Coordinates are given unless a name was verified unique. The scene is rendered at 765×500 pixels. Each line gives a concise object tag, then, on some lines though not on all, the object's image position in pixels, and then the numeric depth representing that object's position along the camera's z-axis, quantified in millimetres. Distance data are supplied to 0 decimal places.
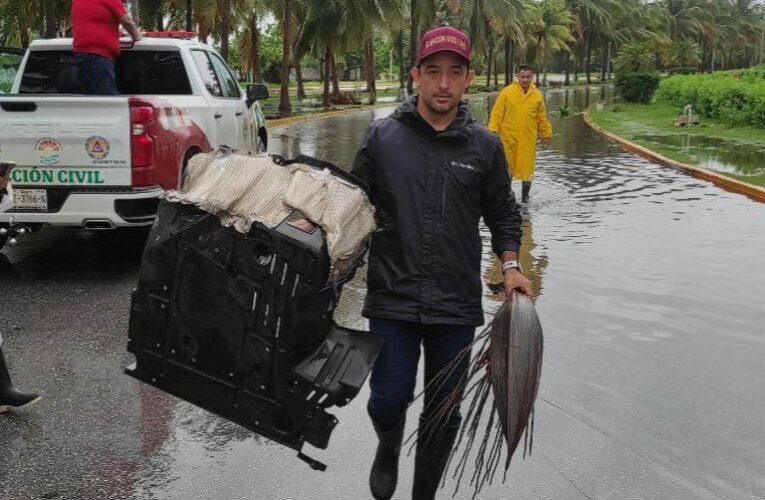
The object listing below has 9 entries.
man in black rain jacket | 3111
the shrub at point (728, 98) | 23906
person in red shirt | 7586
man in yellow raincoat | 10664
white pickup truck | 6812
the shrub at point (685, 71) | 65250
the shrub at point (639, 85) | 39719
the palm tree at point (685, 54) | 75312
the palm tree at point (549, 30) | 69062
